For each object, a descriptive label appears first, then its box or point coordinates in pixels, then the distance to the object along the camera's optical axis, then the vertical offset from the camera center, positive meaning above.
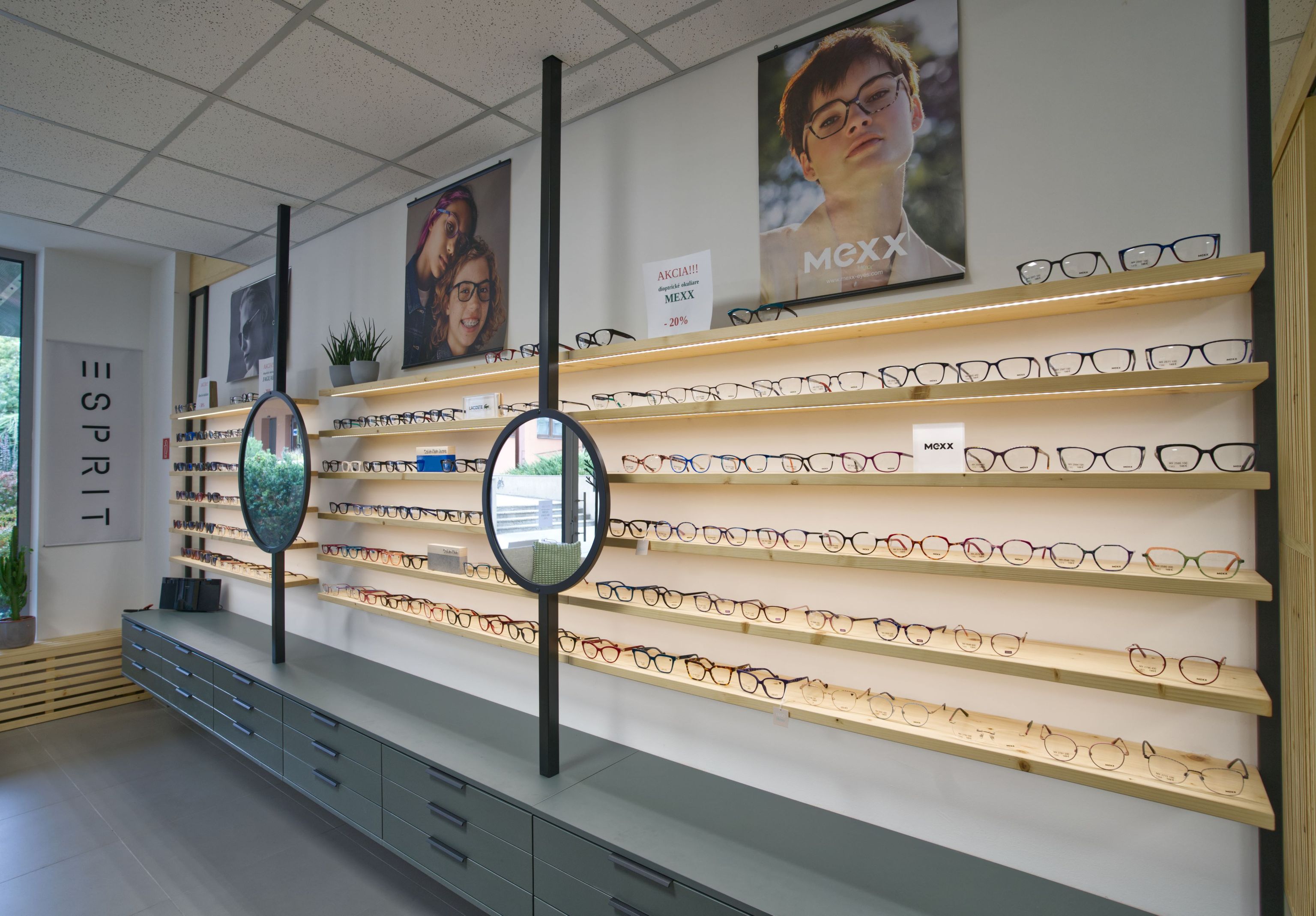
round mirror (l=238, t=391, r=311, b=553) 4.03 +0.00
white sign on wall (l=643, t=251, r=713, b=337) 2.33 +0.65
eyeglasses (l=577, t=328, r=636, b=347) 2.79 +0.59
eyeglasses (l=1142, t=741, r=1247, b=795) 1.51 -0.72
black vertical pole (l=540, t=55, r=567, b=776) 2.53 +0.83
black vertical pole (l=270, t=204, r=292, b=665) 3.84 +0.72
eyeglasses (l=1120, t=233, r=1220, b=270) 1.61 +0.55
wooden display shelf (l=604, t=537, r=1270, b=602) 1.47 -0.26
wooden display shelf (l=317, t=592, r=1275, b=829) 1.45 -0.72
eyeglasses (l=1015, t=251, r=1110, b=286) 1.74 +0.55
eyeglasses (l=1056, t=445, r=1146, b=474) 1.74 +0.04
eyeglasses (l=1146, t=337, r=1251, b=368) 1.62 +0.30
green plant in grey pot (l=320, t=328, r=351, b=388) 3.94 +0.64
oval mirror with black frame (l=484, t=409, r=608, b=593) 2.46 -0.11
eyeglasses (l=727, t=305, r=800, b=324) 2.31 +0.57
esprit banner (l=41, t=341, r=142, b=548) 5.34 +0.23
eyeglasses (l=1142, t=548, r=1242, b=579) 1.58 -0.23
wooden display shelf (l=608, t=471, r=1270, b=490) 1.49 -0.02
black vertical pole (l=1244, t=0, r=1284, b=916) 1.56 +0.10
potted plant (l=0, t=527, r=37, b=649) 4.95 -1.01
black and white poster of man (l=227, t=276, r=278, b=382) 4.99 +1.12
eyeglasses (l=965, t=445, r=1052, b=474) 1.85 +0.04
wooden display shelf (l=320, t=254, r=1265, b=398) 1.51 +0.45
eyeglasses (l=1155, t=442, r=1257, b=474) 1.59 +0.04
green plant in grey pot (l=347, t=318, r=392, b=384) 3.83 +0.72
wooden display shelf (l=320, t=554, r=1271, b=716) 1.47 -0.49
